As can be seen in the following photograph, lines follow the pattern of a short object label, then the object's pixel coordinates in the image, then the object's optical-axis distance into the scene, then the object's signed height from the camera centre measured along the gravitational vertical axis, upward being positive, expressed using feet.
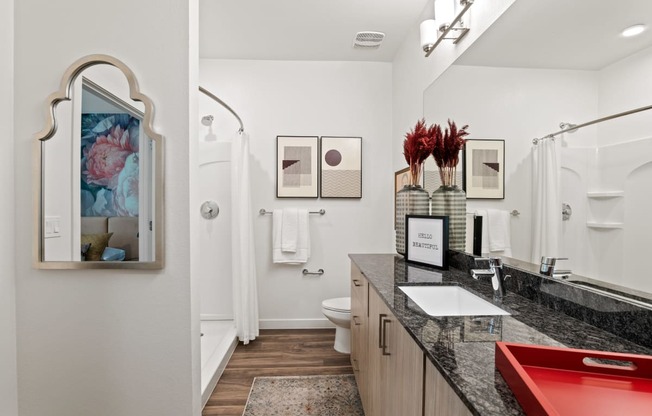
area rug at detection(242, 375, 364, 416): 6.32 -3.80
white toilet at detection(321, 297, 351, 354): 8.27 -2.70
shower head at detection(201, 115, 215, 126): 10.18 +2.82
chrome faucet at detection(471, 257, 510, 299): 4.10 -0.80
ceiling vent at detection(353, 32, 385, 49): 9.00 +4.78
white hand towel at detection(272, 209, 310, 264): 10.24 -0.94
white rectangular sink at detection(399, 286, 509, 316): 4.45 -1.23
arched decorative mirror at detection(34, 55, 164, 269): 4.84 +0.42
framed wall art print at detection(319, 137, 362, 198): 10.64 +1.53
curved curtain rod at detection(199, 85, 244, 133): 7.55 +2.72
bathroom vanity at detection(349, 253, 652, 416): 2.15 -1.07
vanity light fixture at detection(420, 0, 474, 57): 5.82 +3.59
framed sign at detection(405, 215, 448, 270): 5.68 -0.53
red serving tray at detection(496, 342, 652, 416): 1.72 -1.02
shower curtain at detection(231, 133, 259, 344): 9.04 -0.97
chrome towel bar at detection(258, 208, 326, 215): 10.56 -0.04
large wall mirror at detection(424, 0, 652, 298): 2.81 +0.98
